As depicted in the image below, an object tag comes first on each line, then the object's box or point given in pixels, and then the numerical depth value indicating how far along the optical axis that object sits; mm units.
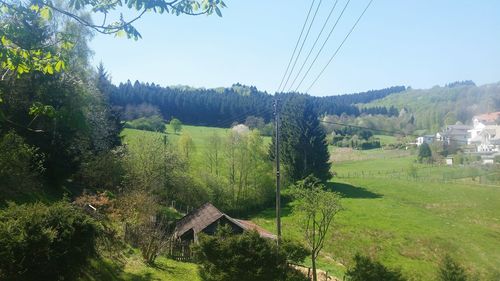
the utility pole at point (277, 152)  20219
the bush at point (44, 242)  10547
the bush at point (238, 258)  18469
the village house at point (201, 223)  28000
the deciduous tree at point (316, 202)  24719
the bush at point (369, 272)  21688
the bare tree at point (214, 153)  51641
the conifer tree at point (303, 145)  56000
